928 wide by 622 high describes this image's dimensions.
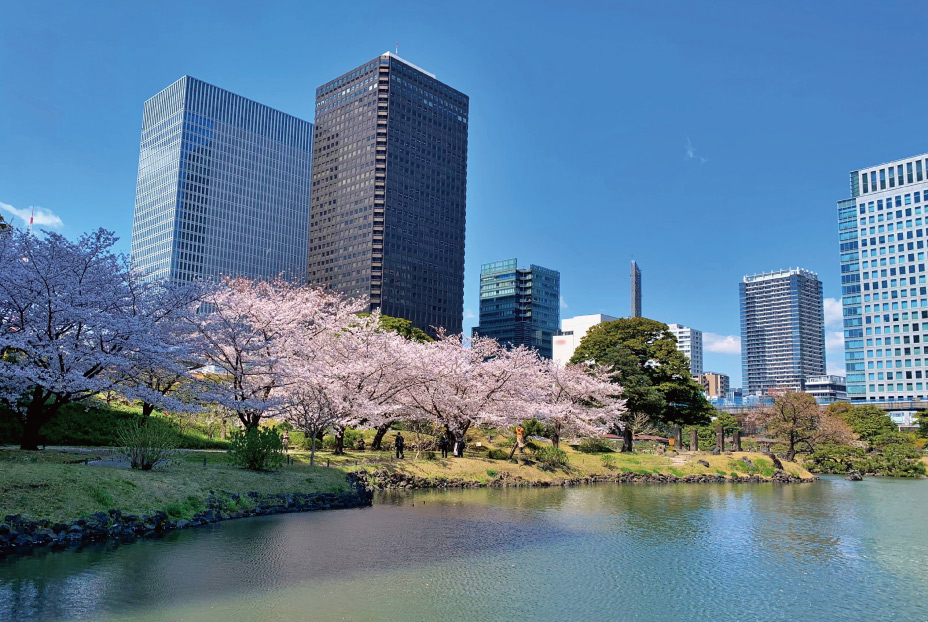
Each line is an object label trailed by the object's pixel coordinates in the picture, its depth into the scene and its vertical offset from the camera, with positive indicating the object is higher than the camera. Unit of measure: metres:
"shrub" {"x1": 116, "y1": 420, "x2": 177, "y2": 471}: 23.31 -2.10
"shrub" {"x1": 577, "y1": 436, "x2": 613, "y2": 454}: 51.79 -3.84
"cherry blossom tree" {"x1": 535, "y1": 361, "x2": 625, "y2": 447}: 49.26 -0.02
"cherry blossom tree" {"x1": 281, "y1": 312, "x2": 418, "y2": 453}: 35.12 +0.79
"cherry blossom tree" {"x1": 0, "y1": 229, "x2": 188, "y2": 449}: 23.17 +2.46
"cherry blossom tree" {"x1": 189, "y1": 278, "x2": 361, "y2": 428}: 31.52 +2.36
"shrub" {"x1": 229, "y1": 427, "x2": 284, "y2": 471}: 27.56 -2.51
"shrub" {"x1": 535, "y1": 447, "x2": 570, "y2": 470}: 43.78 -4.07
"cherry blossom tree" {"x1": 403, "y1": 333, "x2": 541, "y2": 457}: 40.91 +0.63
